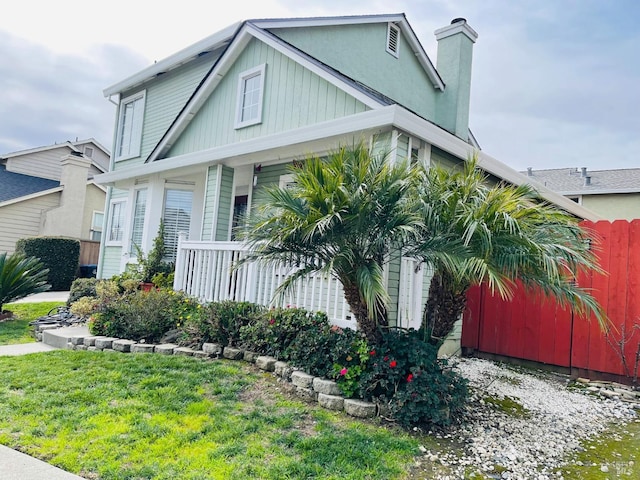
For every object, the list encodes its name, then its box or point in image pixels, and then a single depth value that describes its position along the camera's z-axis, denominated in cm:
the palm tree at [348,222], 387
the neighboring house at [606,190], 1825
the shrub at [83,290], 1009
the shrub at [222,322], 588
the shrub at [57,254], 1502
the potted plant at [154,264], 933
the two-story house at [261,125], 613
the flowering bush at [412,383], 377
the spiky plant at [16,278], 866
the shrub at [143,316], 652
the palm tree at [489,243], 369
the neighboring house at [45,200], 1817
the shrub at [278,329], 520
